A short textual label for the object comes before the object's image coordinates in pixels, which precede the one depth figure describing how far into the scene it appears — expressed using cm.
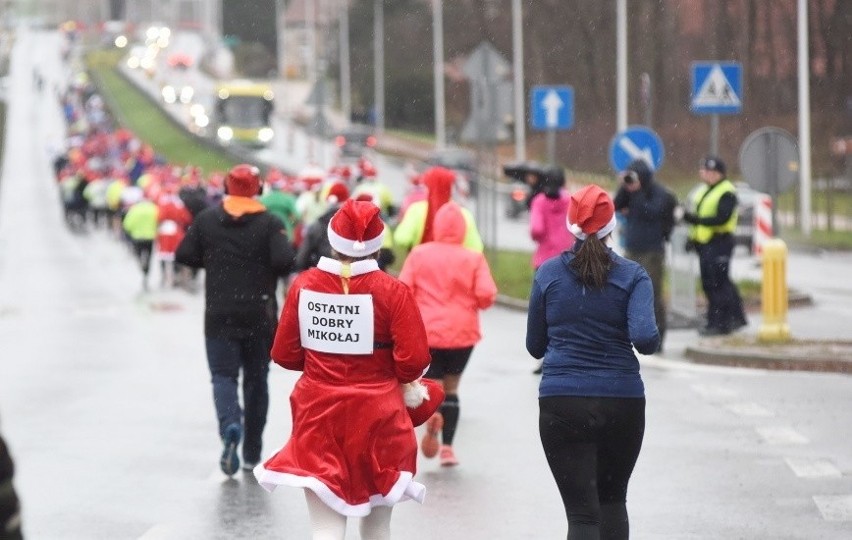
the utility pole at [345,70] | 10025
